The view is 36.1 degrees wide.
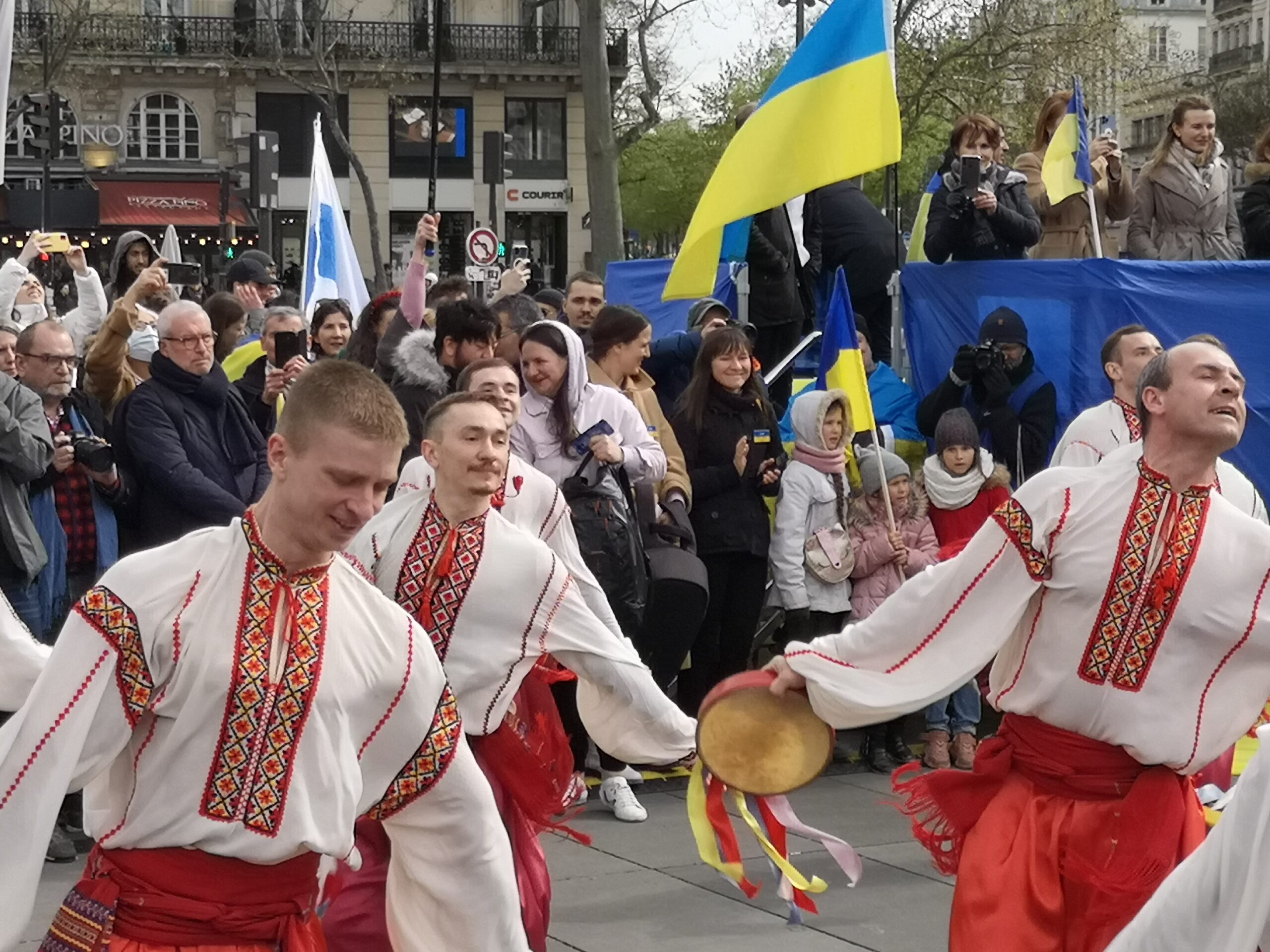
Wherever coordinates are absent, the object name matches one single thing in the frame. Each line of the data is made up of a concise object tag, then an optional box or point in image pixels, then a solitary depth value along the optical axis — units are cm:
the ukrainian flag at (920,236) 1162
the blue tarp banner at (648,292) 1323
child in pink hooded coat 903
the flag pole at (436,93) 2681
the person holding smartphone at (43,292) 920
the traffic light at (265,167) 2288
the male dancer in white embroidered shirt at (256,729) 339
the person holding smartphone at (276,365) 808
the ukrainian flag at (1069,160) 1002
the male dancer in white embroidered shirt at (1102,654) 463
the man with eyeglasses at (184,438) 759
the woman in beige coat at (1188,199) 1009
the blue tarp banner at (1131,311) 940
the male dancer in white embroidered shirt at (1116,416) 723
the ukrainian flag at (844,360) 902
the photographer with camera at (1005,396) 930
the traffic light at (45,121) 2280
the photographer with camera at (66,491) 755
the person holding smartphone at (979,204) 984
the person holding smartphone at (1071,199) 1036
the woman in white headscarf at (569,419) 741
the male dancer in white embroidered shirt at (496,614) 527
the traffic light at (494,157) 2816
